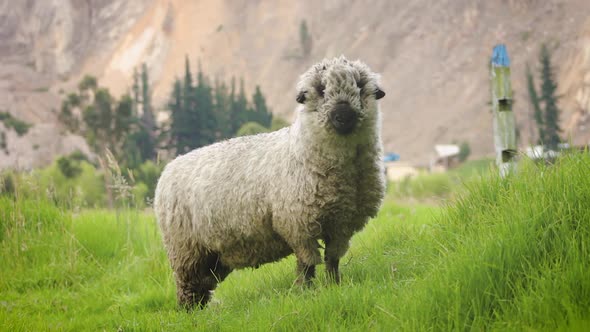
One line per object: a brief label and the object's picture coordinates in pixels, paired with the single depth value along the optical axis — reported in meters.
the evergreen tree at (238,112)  50.84
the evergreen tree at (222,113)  47.85
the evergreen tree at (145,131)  45.97
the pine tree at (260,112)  51.96
